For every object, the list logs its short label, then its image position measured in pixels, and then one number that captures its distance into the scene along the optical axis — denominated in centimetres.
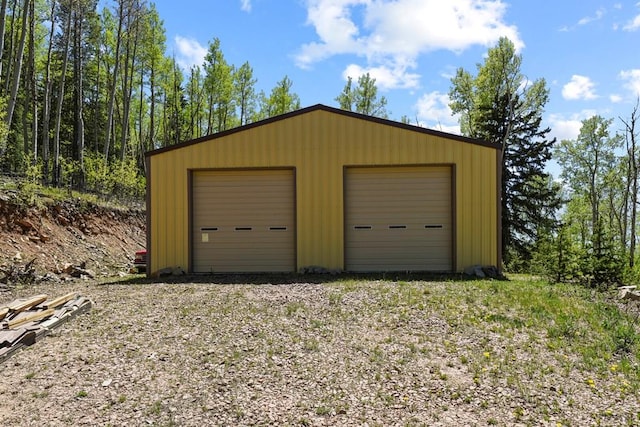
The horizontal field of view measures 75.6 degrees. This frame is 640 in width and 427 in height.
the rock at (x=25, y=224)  1003
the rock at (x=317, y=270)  887
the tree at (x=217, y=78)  2636
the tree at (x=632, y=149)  2117
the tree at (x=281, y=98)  2764
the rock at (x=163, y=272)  907
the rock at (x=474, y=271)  850
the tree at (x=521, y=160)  1662
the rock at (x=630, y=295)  602
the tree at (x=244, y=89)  2820
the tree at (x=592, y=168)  2614
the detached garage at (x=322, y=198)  884
